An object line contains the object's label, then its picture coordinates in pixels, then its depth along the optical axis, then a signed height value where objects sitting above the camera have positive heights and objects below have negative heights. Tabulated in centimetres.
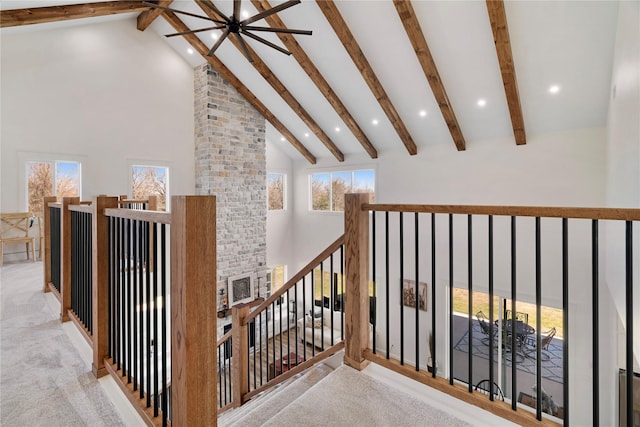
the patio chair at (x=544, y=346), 536 -254
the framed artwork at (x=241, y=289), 706 -176
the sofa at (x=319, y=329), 757 -297
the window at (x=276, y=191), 911 +64
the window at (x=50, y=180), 513 +58
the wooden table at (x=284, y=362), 632 -316
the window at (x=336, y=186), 790 +69
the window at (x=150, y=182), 622 +64
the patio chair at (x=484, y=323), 583 -218
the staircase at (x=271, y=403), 202 -143
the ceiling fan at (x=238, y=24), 296 +193
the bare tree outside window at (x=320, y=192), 876 +57
